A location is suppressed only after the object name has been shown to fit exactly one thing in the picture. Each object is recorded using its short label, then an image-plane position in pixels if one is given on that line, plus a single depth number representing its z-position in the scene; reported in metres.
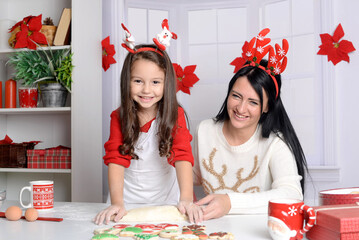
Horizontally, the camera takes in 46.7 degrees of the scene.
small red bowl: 1.04
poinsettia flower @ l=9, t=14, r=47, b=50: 2.85
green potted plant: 2.83
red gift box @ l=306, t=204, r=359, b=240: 0.81
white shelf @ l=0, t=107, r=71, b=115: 2.84
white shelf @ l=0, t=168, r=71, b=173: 2.83
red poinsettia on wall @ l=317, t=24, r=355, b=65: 2.69
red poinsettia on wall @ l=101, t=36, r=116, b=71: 2.90
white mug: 1.38
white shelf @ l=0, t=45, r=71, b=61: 2.86
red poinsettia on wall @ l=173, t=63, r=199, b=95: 3.08
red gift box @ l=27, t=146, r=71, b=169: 2.87
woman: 1.75
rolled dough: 1.18
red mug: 0.90
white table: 1.00
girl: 1.57
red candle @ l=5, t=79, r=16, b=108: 3.04
